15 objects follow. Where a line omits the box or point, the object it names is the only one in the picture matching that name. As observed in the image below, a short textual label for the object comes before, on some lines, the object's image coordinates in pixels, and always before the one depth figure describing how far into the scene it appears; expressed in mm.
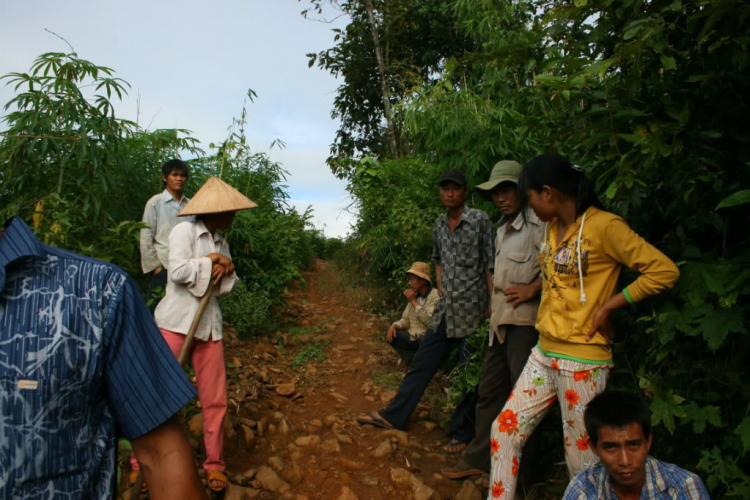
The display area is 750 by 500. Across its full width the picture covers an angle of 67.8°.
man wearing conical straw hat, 3227
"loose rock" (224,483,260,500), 3188
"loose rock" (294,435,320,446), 4023
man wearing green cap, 3102
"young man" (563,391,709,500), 1950
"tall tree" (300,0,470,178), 10406
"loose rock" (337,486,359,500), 3258
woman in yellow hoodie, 2268
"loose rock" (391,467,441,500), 3258
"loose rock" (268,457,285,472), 3666
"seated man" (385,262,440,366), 4777
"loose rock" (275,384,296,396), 4920
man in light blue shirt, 4957
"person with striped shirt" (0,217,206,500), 1098
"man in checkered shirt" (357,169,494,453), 3918
